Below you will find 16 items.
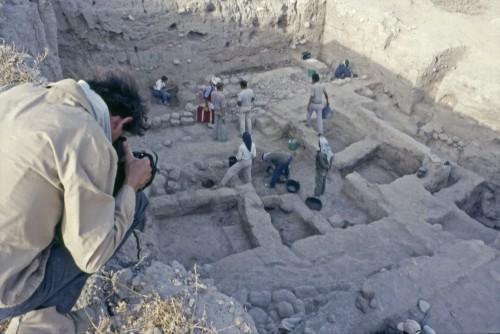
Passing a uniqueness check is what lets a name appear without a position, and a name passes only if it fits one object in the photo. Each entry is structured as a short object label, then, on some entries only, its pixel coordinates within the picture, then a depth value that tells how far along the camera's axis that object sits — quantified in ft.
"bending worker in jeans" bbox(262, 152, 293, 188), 25.39
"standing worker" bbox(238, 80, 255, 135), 27.30
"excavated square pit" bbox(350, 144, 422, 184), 27.81
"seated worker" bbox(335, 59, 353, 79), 35.53
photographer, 6.46
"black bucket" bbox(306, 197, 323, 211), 24.77
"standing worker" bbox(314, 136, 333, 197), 23.99
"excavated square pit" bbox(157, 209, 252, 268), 20.90
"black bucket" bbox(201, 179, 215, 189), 25.08
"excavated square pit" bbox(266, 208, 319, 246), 23.02
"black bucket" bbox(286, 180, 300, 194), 25.77
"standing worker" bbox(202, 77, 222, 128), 28.91
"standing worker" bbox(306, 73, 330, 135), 28.12
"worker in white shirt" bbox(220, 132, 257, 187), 23.84
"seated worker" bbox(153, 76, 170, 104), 32.68
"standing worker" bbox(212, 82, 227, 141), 27.63
